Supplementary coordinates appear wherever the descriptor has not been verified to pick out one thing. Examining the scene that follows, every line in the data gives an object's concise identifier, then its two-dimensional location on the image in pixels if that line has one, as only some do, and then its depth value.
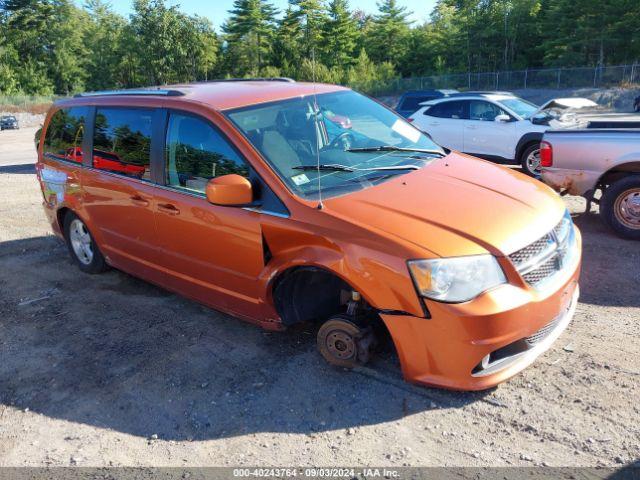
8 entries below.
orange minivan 3.04
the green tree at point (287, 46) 63.47
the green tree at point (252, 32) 67.94
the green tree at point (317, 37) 53.61
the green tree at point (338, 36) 61.12
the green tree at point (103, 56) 75.62
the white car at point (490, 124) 10.51
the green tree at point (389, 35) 62.56
